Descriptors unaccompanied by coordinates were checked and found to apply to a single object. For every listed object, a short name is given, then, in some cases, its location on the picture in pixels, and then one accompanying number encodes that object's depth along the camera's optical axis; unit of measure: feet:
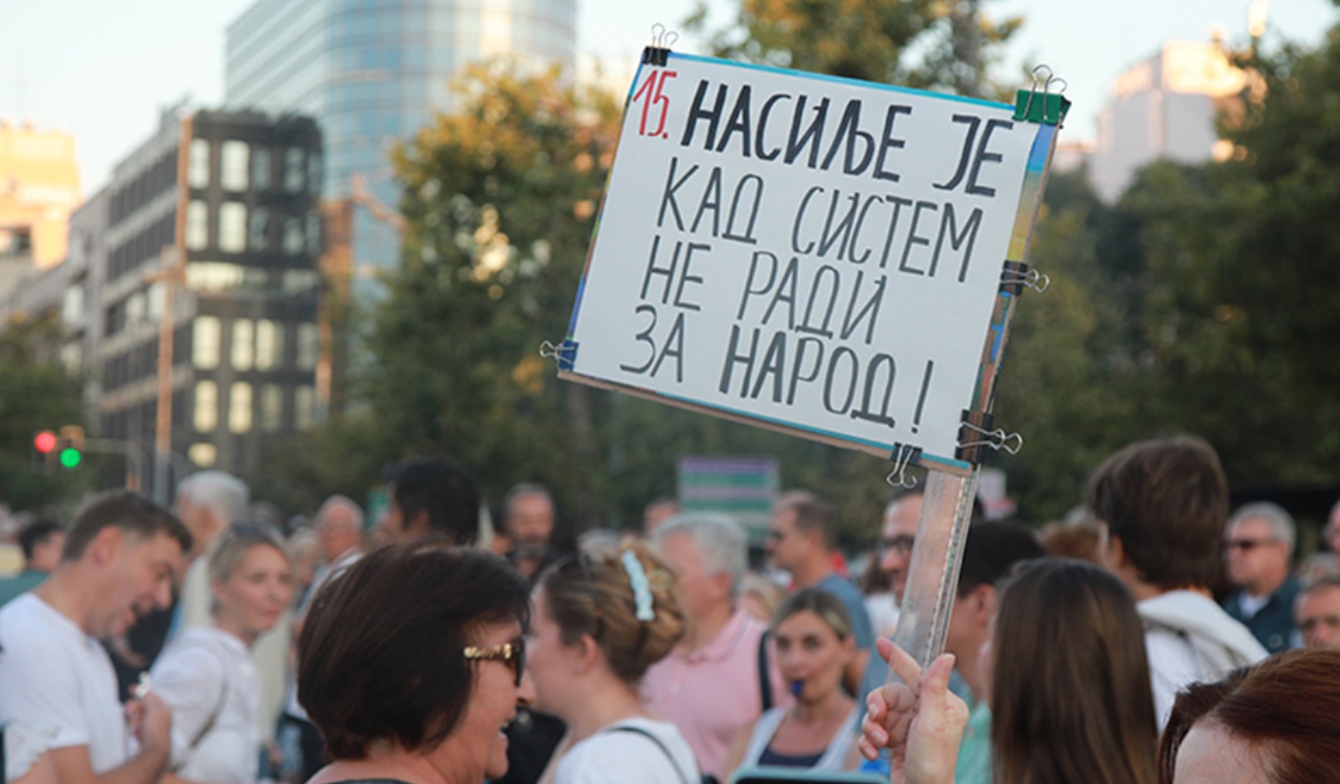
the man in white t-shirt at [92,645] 14.56
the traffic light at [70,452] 67.56
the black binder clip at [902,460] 9.31
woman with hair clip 13.65
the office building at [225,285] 282.56
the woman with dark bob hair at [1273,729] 5.31
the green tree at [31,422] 195.72
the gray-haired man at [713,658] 22.45
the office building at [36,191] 385.09
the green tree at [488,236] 90.48
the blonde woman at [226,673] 18.97
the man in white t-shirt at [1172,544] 13.97
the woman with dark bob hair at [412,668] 9.20
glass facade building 323.57
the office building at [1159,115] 262.26
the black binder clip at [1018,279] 9.46
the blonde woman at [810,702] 20.27
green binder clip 9.48
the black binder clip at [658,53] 10.76
